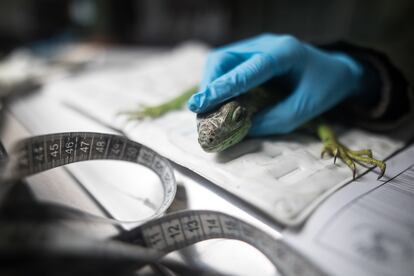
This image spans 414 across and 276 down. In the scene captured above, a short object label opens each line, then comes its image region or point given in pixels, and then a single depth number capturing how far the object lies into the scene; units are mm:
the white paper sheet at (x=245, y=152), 337
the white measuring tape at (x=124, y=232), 277
